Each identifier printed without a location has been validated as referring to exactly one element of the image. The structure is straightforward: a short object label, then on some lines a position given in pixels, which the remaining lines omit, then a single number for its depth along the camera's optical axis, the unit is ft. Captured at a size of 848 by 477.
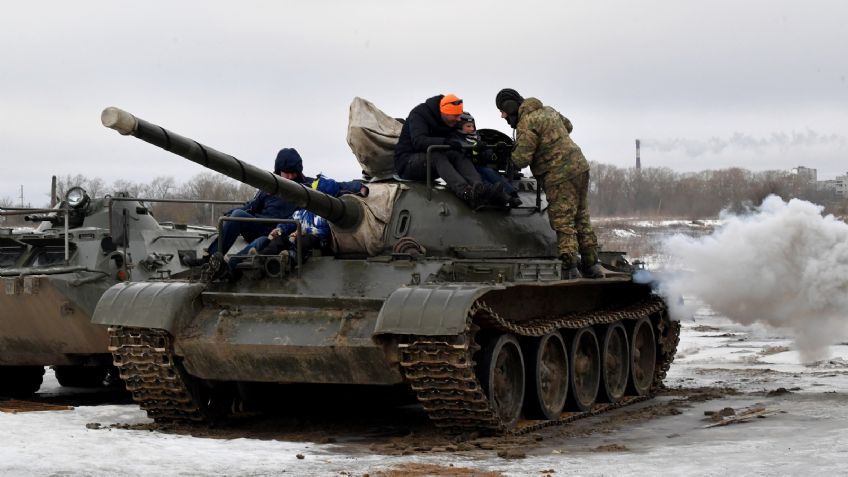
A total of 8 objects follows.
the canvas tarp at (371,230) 45.03
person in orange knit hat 45.68
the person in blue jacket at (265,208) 47.34
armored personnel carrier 53.78
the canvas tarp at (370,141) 49.32
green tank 38.40
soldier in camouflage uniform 47.24
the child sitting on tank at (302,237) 44.54
